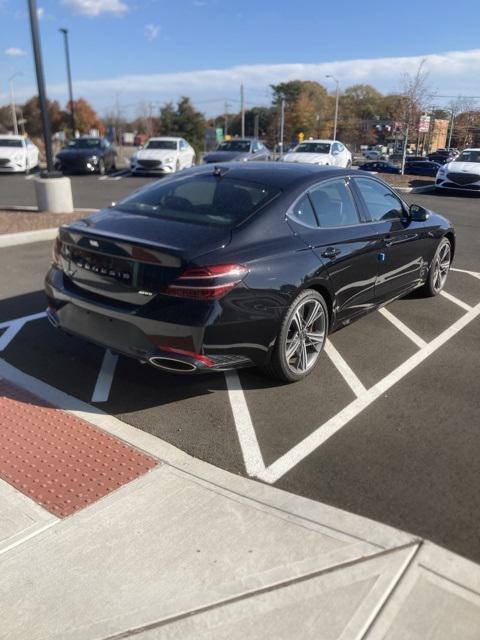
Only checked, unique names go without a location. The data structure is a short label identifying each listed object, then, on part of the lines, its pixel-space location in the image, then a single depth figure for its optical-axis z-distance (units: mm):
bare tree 27562
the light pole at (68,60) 34656
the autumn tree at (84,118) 78062
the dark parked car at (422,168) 28664
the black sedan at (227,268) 3518
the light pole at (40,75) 10404
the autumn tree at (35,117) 78312
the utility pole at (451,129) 37200
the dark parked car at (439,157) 37150
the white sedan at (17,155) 21516
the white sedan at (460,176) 18125
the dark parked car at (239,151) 20969
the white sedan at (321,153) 19719
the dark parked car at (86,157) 22266
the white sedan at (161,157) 21672
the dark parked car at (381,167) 28717
